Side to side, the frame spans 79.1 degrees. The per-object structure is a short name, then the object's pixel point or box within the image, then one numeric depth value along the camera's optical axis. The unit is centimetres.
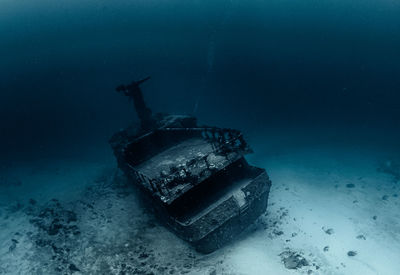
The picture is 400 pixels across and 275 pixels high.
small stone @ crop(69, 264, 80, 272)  1052
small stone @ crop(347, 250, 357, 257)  1075
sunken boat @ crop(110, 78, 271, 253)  974
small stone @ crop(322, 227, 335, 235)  1220
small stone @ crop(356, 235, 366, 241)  1191
